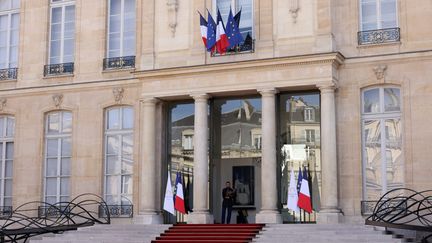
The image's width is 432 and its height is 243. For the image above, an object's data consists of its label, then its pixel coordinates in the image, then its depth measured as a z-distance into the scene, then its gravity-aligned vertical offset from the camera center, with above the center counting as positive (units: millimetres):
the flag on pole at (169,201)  17125 -690
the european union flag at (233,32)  16859 +3299
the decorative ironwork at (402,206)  14359 -717
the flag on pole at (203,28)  17062 +3429
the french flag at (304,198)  15898 -571
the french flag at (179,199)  17094 -642
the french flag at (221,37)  16859 +3186
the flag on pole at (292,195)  15992 -508
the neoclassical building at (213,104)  16125 +1691
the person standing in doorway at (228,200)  17125 -664
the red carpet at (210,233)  14977 -1315
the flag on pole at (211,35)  17000 +3254
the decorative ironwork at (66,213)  17938 -1070
